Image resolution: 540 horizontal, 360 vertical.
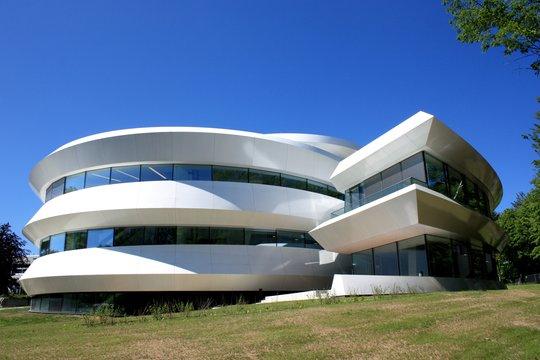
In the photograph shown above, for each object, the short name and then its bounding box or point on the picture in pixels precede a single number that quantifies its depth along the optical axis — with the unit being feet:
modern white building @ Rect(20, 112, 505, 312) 83.41
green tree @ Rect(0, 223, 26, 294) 150.61
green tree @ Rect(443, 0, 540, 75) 44.86
